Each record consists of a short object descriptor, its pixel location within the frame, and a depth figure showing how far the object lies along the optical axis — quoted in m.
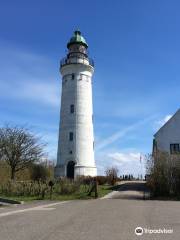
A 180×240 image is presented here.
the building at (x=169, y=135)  20.29
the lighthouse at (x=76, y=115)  24.78
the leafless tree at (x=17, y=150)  22.85
